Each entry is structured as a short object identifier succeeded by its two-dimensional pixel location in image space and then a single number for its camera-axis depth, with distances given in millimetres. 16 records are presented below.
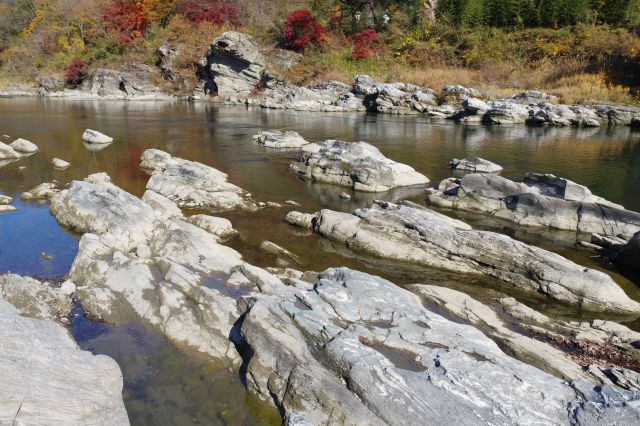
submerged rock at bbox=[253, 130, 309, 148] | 35062
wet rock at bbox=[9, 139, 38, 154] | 29969
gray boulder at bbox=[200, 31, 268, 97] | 68938
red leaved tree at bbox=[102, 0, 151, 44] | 84188
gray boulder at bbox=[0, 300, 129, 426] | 6254
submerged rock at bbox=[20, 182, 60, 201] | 20344
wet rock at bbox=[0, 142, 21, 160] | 28094
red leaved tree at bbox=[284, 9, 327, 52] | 77000
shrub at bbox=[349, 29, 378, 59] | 74375
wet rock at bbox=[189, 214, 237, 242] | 16812
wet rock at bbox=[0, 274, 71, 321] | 10195
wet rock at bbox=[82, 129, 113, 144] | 33406
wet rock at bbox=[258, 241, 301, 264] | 15409
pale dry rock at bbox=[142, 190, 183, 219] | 17469
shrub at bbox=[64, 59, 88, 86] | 76062
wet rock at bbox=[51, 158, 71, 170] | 26297
